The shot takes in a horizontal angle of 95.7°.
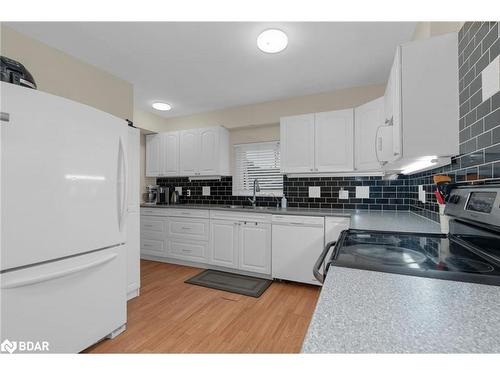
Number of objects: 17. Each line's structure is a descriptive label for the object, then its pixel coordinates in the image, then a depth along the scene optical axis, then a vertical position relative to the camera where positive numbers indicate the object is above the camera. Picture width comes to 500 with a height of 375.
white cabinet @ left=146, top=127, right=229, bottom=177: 3.47 +0.61
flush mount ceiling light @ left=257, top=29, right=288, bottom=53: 1.83 +1.26
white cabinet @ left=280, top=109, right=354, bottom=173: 2.64 +0.59
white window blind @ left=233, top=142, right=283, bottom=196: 3.43 +0.35
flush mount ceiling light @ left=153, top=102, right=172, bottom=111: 3.38 +1.28
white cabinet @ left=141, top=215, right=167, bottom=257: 3.36 -0.68
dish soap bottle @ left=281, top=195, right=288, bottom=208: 3.15 -0.17
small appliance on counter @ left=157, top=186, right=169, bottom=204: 3.90 -0.08
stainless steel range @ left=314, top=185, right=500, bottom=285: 0.66 -0.23
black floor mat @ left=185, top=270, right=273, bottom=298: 2.44 -1.07
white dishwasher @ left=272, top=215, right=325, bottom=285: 2.45 -0.61
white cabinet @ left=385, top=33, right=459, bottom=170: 1.27 +0.53
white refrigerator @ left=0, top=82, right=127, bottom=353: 1.10 -0.17
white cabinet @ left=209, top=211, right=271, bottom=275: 2.72 -0.64
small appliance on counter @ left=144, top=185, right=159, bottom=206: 3.89 -0.08
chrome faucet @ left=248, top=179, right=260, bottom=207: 3.30 +0.00
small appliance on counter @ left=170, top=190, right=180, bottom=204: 3.92 -0.13
